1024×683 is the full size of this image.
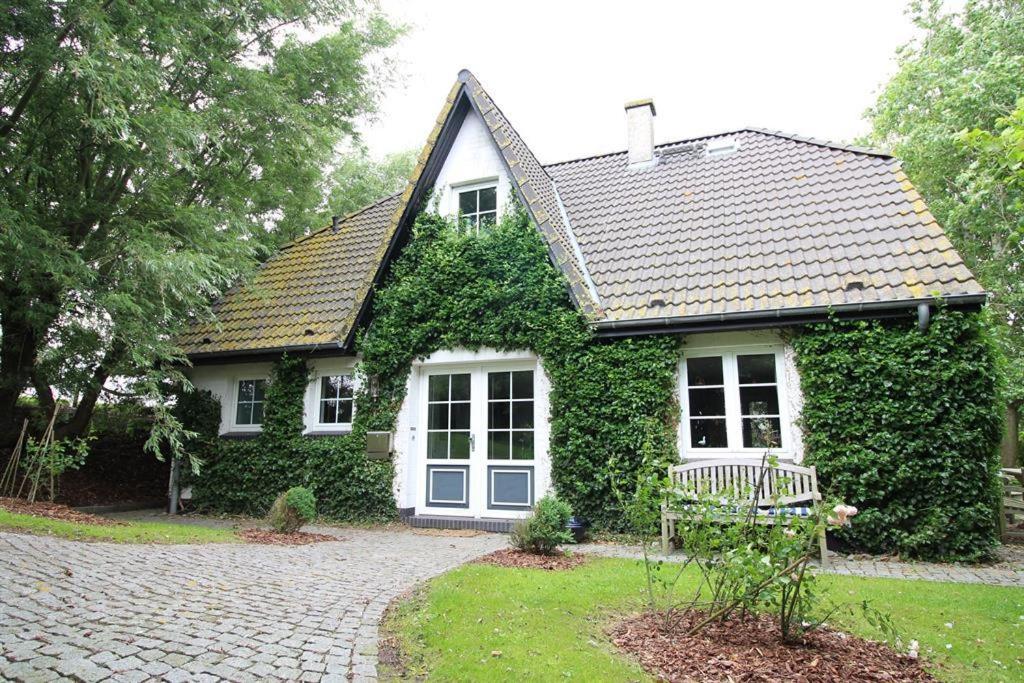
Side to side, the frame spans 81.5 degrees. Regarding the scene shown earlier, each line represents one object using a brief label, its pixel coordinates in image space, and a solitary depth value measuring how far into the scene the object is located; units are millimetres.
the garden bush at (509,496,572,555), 7383
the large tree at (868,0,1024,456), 16188
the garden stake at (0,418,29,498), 10234
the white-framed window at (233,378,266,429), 12711
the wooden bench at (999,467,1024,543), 9062
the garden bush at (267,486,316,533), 9078
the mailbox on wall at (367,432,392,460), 10664
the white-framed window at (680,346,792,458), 8719
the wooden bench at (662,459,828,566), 7590
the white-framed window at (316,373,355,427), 11727
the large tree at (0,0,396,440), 8484
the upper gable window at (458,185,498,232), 11266
